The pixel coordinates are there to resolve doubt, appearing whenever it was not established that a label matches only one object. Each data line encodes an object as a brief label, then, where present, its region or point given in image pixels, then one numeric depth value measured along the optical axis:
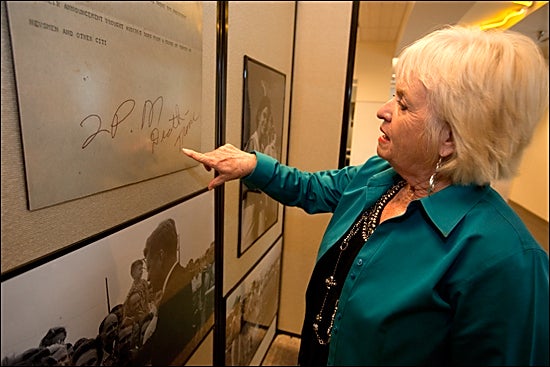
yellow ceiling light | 3.27
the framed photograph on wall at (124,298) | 0.64
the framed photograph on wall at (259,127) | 1.45
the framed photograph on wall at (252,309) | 1.61
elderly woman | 0.66
